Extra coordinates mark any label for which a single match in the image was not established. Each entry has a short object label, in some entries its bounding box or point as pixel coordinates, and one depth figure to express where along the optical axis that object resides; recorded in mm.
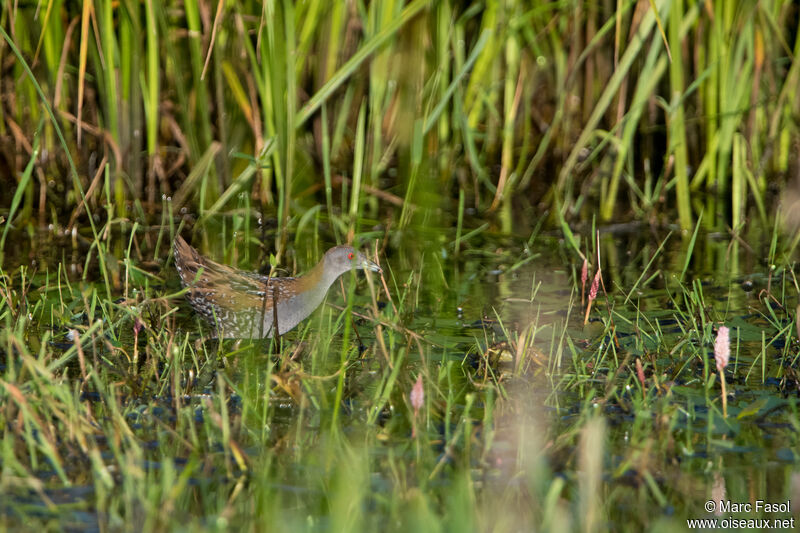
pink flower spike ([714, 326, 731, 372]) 7449
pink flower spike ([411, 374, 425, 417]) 7059
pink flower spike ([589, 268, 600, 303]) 9218
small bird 9867
